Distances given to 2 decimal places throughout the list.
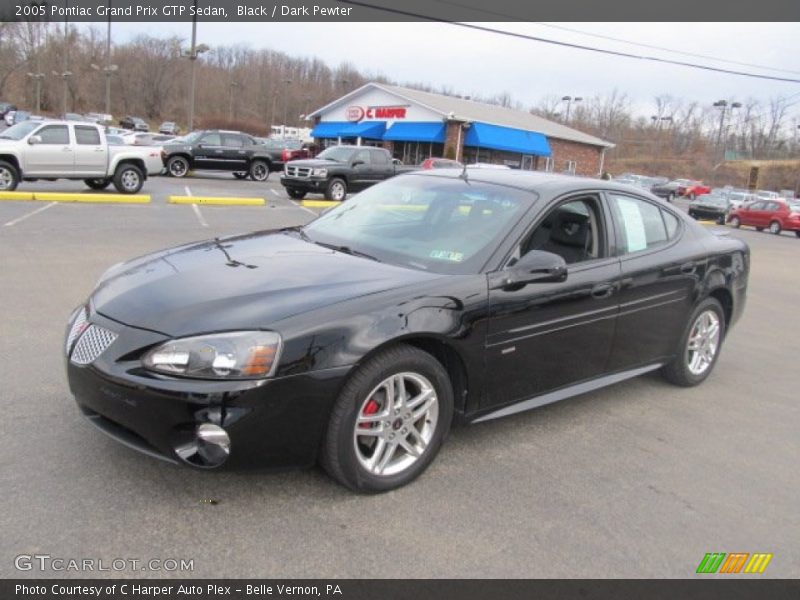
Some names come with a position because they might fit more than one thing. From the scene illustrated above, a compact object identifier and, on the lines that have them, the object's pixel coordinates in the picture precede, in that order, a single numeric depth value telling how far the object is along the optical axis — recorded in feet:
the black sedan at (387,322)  9.25
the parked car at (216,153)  82.28
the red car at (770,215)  93.04
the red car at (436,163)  83.92
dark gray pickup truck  65.82
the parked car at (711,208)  104.94
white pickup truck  51.80
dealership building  125.90
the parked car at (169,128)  229.58
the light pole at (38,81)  222.69
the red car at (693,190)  186.42
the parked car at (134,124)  216.23
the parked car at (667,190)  172.21
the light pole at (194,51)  105.50
